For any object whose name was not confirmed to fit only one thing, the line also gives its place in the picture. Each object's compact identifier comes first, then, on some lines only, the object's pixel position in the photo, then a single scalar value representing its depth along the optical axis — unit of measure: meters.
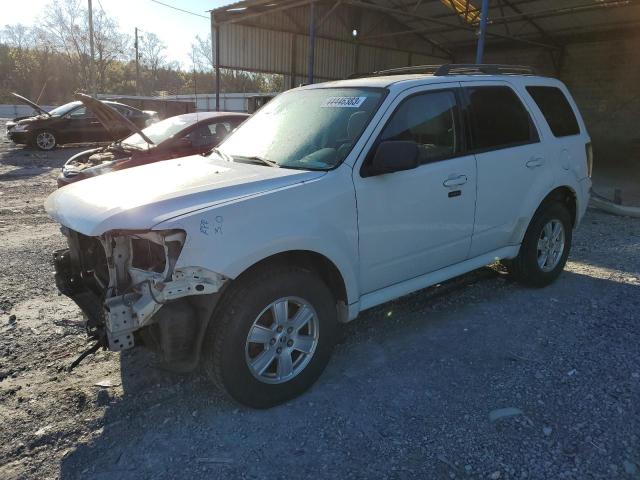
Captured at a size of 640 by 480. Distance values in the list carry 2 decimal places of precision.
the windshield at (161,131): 7.78
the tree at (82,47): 51.48
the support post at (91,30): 29.58
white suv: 2.65
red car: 7.11
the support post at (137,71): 55.91
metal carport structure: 13.73
